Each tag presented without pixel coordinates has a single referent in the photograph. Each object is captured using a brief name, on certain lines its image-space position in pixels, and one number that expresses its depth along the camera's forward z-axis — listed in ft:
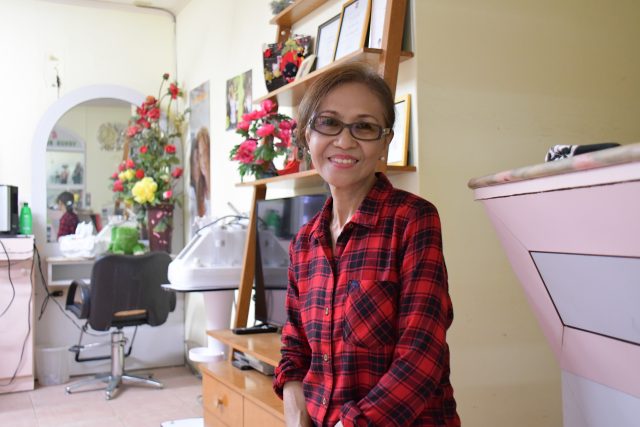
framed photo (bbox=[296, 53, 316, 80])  9.68
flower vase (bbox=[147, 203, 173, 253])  17.20
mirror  17.28
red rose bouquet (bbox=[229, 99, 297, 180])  10.22
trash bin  16.44
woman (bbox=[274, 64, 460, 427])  3.98
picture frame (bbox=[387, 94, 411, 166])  7.91
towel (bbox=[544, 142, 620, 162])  5.02
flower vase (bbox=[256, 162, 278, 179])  10.50
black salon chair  14.70
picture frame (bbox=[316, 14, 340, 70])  9.38
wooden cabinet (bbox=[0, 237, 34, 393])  15.51
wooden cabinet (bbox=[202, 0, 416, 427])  7.68
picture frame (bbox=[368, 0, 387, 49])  7.92
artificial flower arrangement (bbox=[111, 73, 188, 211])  16.96
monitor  9.53
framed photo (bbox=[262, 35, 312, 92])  10.05
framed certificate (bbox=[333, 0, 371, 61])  8.29
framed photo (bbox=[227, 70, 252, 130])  13.53
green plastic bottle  16.56
